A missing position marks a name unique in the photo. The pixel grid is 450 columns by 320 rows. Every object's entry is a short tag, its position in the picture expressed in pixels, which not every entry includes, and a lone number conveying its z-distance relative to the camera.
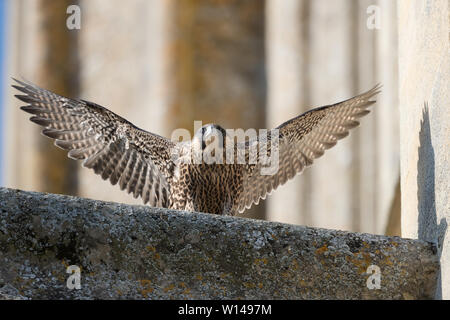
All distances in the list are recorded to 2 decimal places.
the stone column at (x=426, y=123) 6.31
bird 11.18
